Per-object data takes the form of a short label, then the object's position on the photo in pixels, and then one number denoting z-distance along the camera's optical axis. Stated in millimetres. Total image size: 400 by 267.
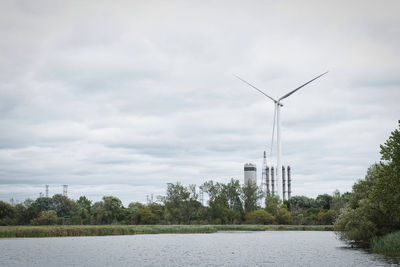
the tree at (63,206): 151175
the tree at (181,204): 150000
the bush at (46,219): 126250
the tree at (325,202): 167075
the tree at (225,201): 151625
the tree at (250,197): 162000
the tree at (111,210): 138125
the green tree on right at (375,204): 38750
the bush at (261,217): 144000
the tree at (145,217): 136875
